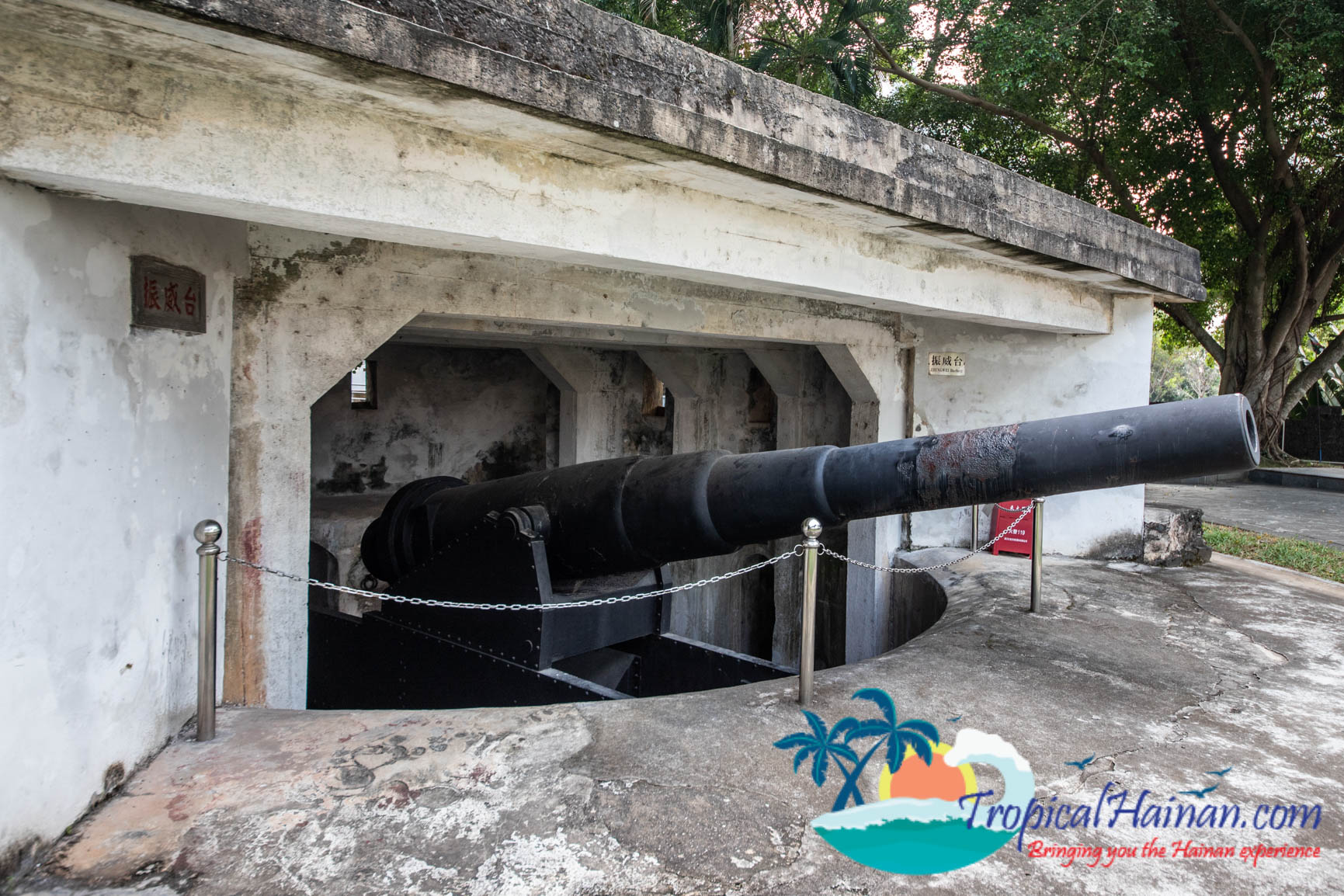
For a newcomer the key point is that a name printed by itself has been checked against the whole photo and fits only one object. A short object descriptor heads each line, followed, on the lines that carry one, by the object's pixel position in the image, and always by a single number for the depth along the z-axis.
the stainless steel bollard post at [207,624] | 2.83
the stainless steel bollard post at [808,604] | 3.16
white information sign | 7.12
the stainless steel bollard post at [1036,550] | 4.92
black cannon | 2.77
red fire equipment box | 6.77
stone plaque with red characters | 2.79
